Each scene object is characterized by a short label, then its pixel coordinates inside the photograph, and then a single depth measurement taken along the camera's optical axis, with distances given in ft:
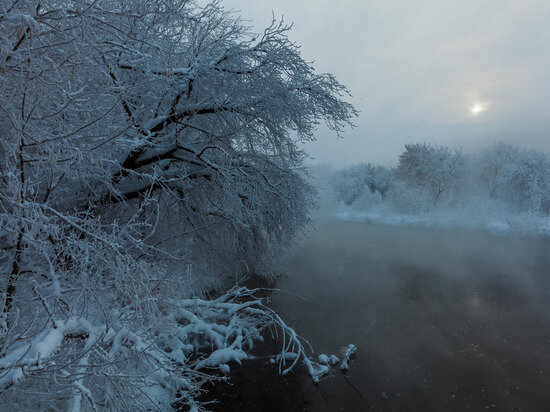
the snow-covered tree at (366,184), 163.22
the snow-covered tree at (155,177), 8.44
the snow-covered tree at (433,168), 136.67
